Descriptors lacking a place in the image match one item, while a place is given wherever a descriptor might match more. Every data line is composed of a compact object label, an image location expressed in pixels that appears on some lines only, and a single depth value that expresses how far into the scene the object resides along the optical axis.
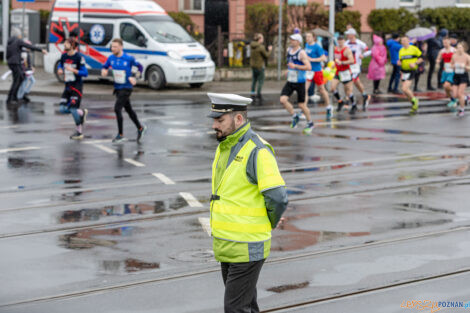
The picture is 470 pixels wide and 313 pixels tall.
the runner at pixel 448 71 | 22.30
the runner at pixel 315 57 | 20.85
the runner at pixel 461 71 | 20.75
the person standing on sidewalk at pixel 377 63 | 27.75
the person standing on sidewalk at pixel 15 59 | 22.75
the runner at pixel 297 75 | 17.30
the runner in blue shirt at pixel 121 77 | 15.53
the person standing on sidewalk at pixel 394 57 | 27.62
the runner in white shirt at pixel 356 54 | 22.32
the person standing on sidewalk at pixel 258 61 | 25.83
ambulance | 26.33
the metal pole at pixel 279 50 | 29.54
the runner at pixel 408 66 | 21.67
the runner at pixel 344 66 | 20.95
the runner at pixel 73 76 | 16.36
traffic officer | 5.22
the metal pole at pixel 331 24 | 27.40
